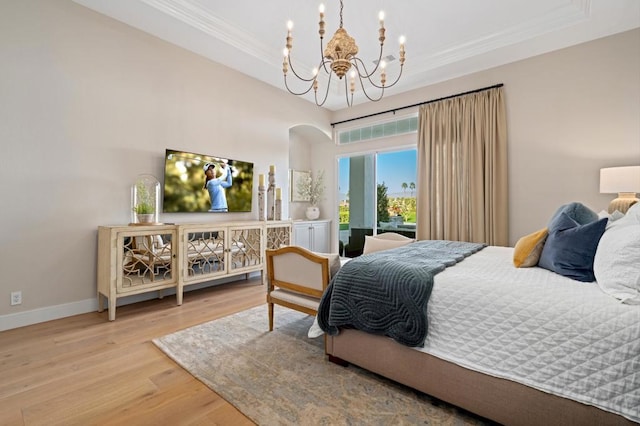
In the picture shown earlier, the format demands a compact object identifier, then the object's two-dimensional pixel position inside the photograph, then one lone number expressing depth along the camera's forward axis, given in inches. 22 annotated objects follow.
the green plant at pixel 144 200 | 121.1
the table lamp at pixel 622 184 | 106.8
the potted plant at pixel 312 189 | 225.1
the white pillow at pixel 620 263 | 49.4
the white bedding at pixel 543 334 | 44.9
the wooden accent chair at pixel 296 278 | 81.4
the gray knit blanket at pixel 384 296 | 61.8
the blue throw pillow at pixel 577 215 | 74.7
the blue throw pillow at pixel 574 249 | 63.3
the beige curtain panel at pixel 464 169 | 150.5
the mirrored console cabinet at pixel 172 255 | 108.3
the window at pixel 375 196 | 193.8
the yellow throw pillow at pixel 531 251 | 75.6
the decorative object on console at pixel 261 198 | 168.2
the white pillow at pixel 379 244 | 121.9
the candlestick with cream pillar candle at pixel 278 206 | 174.6
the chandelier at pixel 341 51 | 87.7
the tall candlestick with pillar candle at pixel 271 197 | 173.4
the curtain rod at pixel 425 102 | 155.3
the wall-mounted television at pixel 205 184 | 135.4
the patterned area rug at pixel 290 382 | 58.4
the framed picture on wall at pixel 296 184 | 220.8
